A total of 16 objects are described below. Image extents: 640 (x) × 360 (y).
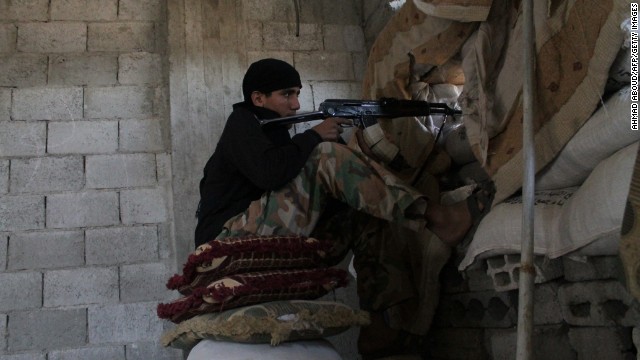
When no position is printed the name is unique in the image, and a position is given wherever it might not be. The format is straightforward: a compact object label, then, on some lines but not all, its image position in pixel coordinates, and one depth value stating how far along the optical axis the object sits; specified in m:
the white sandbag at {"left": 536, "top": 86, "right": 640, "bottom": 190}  1.41
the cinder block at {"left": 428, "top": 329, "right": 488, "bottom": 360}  2.07
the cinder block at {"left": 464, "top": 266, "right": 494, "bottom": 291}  2.02
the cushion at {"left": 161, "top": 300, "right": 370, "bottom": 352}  1.72
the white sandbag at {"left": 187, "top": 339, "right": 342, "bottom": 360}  1.73
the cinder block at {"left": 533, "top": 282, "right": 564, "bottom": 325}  1.71
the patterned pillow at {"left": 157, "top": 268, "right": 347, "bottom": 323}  1.78
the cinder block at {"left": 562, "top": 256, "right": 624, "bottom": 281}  1.51
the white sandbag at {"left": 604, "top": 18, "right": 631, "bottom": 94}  1.41
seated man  1.99
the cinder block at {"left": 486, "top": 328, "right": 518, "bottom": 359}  1.89
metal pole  1.32
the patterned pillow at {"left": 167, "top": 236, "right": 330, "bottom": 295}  1.82
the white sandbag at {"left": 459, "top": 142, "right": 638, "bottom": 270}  1.35
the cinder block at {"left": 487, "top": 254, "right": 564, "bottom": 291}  1.65
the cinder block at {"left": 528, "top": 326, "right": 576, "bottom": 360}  1.67
